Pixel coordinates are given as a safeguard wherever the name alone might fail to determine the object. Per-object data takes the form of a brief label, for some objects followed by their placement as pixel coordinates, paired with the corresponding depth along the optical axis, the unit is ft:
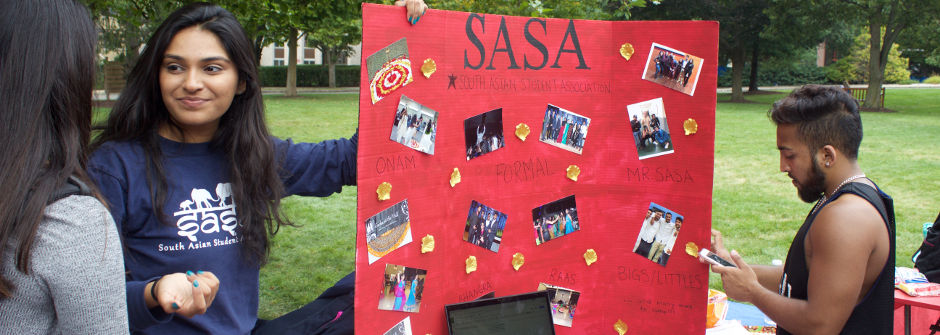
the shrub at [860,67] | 118.32
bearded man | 6.89
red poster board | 7.65
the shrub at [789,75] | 129.29
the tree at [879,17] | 61.62
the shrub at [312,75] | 106.73
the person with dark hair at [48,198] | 3.70
